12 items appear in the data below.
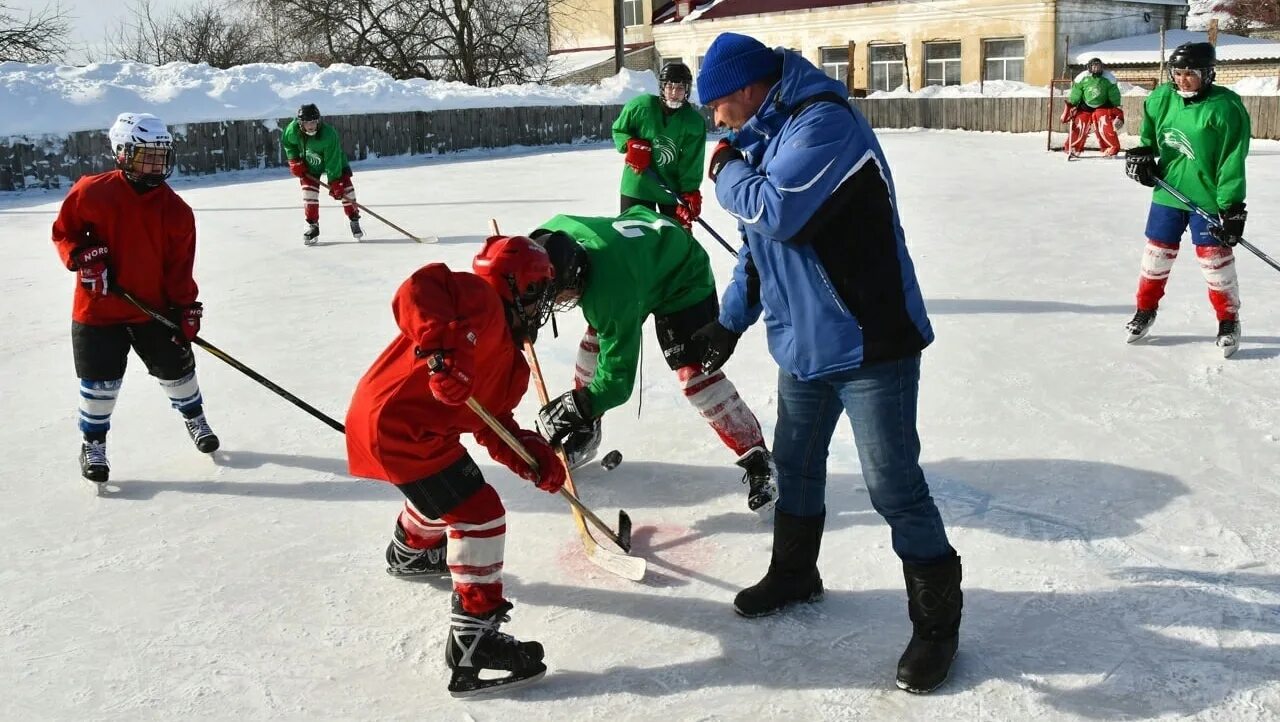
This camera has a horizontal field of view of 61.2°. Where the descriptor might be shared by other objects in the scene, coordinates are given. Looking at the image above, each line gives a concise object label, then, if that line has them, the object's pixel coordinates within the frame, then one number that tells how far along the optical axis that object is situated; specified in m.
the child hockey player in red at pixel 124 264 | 3.74
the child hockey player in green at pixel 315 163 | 9.11
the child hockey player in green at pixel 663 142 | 5.61
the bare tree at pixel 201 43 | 33.88
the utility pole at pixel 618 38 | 26.70
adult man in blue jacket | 2.25
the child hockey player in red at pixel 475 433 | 2.41
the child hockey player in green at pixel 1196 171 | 4.70
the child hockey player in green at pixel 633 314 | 2.83
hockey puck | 3.85
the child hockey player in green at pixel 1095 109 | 13.98
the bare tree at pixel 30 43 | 24.50
